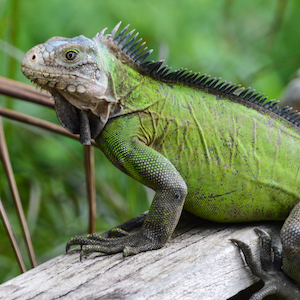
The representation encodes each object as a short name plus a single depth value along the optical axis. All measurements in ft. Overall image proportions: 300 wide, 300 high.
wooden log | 10.08
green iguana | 12.03
